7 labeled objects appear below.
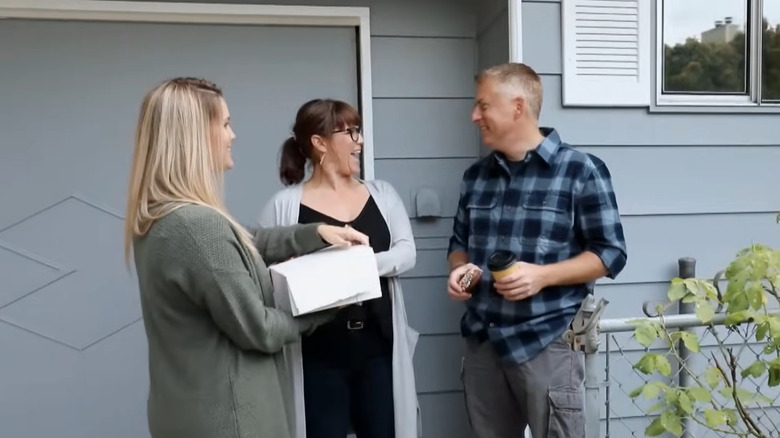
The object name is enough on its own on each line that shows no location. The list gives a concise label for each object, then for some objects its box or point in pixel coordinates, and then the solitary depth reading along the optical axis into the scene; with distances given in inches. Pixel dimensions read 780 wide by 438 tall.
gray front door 98.2
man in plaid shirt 75.5
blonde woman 55.6
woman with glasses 81.4
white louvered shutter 98.7
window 105.9
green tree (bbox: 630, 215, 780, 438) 56.4
